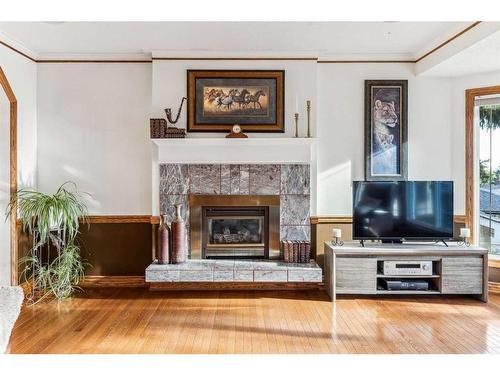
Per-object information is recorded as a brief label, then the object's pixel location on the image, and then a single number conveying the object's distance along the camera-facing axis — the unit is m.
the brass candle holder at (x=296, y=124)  4.44
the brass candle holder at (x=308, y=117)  4.48
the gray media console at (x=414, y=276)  4.04
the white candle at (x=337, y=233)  4.28
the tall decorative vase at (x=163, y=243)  4.32
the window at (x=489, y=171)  4.46
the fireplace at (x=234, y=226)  4.55
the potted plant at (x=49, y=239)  4.02
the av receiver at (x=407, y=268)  4.09
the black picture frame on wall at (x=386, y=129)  4.62
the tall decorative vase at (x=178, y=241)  4.34
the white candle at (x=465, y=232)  4.21
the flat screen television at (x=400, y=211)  4.26
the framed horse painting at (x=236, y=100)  4.48
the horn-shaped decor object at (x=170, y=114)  4.38
